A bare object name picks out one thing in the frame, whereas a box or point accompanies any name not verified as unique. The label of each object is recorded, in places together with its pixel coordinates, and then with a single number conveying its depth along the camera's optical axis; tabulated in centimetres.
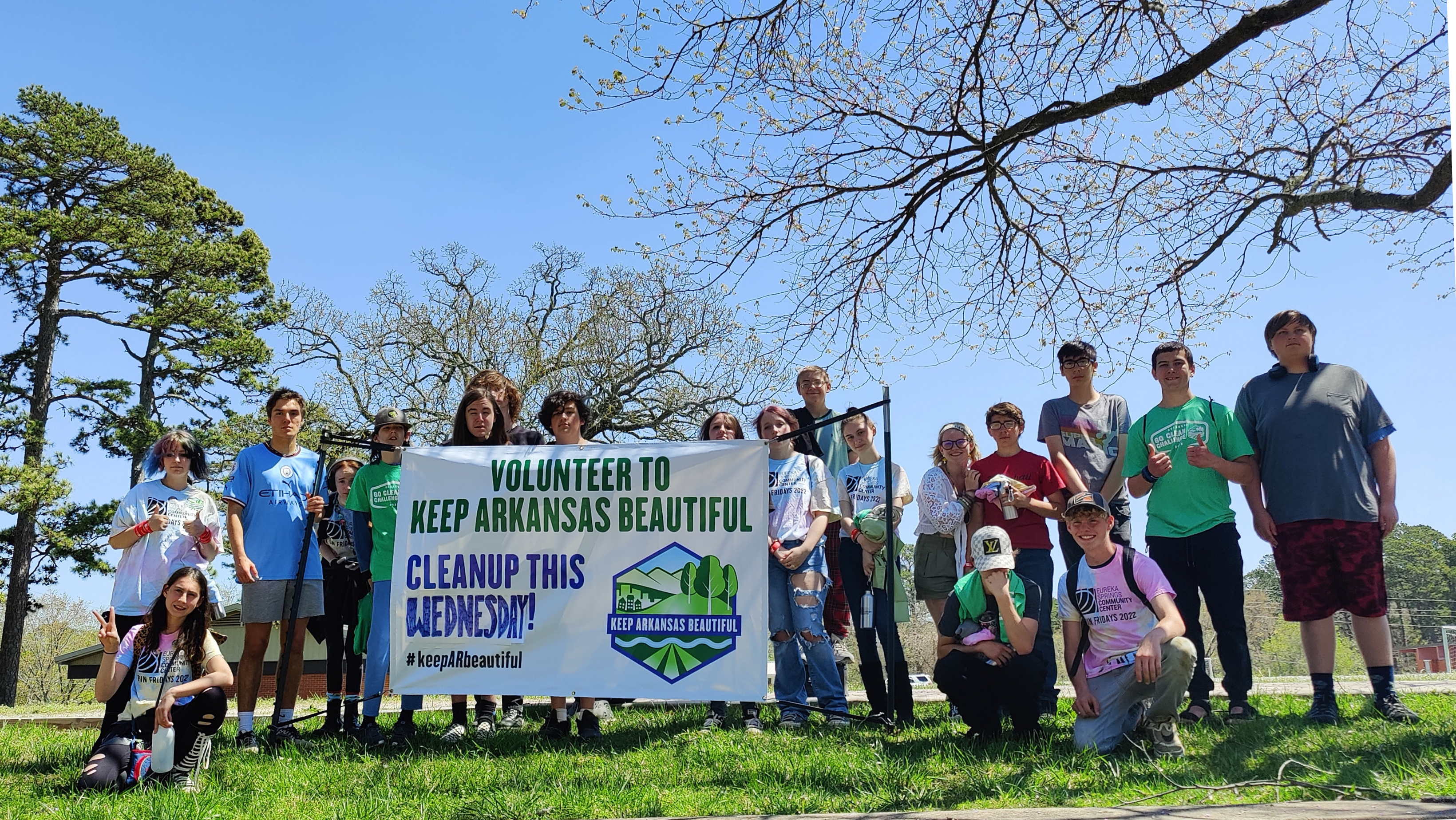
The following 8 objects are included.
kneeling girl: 471
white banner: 530
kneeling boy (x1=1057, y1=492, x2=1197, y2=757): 451
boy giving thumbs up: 536
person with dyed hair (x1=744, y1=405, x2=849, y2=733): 566
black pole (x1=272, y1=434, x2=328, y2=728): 562
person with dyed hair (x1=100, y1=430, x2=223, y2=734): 554
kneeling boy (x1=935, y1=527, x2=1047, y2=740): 479
